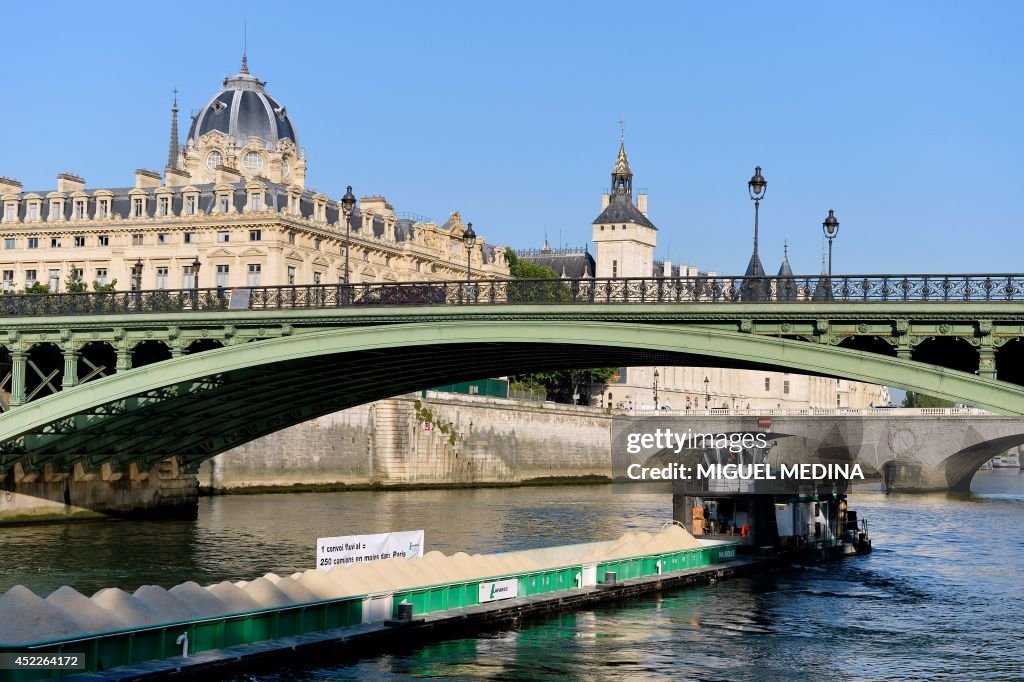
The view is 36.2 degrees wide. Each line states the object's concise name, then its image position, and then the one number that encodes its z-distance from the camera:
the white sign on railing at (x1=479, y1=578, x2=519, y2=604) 32.00
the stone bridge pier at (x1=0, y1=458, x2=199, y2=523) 50.81
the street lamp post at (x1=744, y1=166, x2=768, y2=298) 37.03
